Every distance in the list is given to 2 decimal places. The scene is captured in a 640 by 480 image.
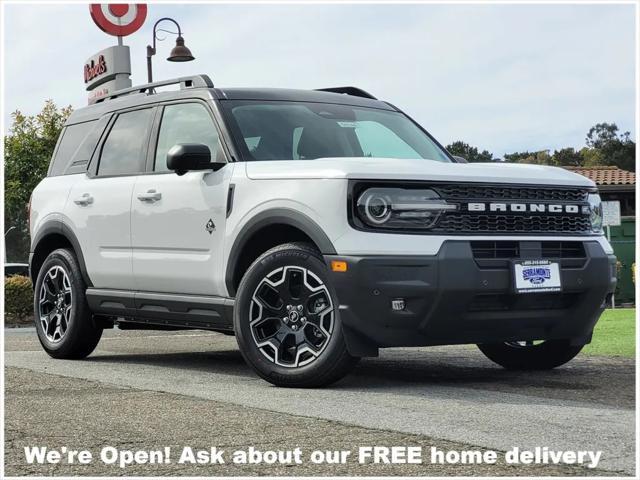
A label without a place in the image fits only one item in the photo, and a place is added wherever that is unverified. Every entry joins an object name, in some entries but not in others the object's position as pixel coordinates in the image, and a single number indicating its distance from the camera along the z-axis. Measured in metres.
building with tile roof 43.88
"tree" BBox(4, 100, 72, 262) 37.22
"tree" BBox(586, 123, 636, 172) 75.19
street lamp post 21.23
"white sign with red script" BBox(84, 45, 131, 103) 18.58
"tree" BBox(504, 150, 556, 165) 61.44
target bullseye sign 19.64
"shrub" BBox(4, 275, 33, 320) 22.31
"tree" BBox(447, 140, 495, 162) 56.23
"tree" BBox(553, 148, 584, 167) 71.06
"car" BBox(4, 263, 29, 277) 29.54
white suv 6.26
